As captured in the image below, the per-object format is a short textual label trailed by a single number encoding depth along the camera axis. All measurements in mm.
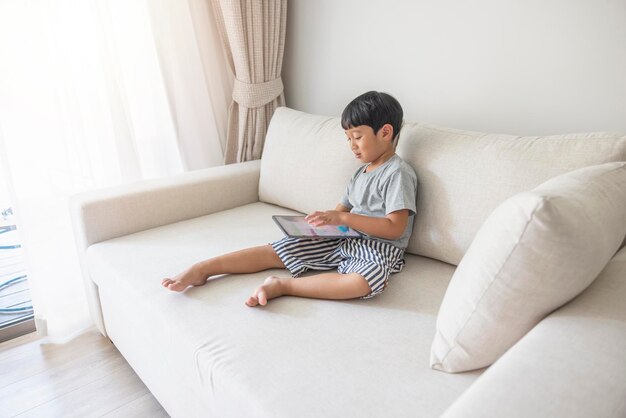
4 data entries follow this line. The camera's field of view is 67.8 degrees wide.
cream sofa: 703
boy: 1274
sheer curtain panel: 1815
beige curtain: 2230
